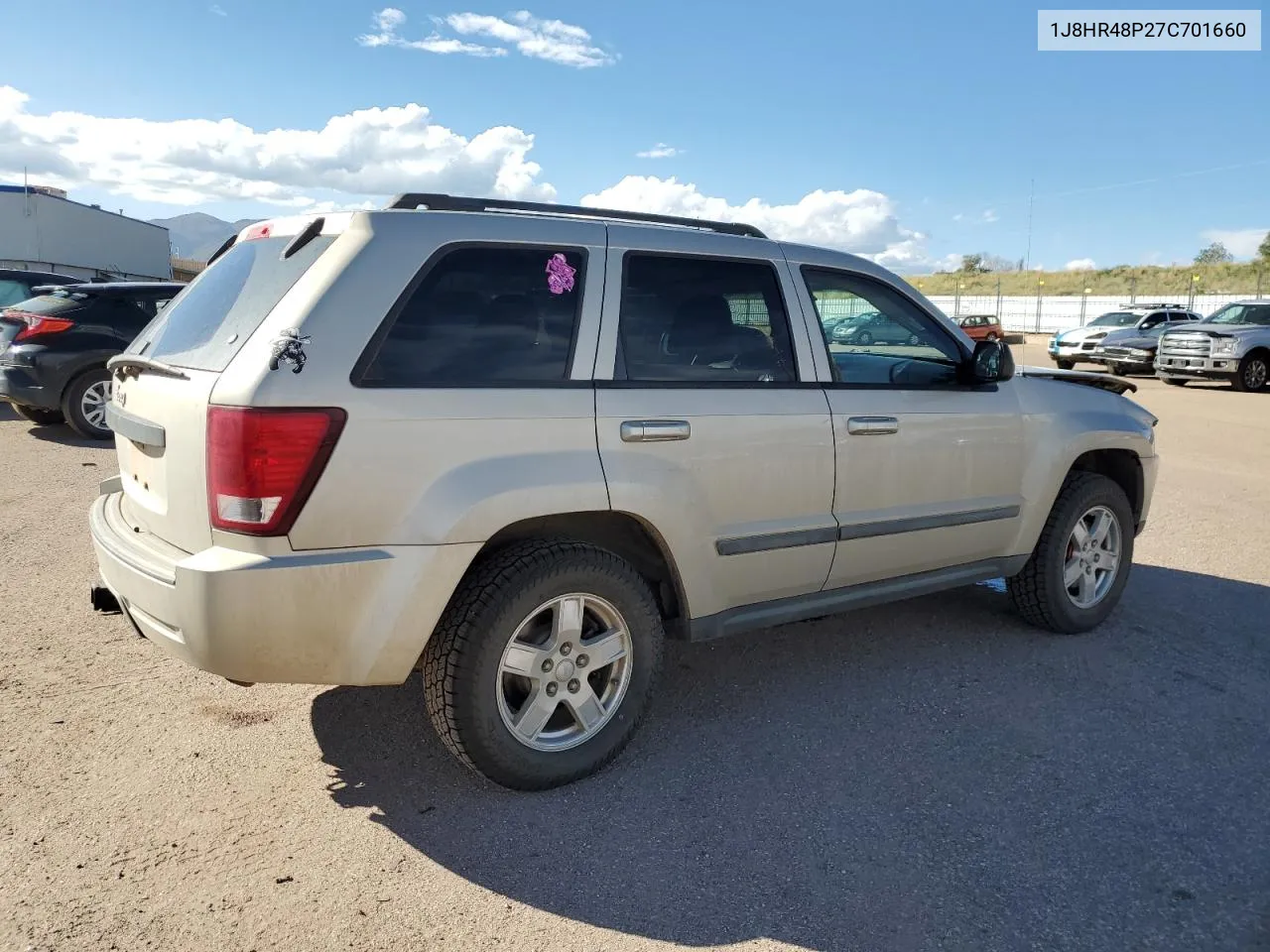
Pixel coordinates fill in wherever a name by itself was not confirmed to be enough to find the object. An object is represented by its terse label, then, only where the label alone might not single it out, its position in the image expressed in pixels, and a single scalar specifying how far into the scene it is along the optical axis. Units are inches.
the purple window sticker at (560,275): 130.7
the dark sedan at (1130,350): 901.8
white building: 1180.5
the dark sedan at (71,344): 382.0
